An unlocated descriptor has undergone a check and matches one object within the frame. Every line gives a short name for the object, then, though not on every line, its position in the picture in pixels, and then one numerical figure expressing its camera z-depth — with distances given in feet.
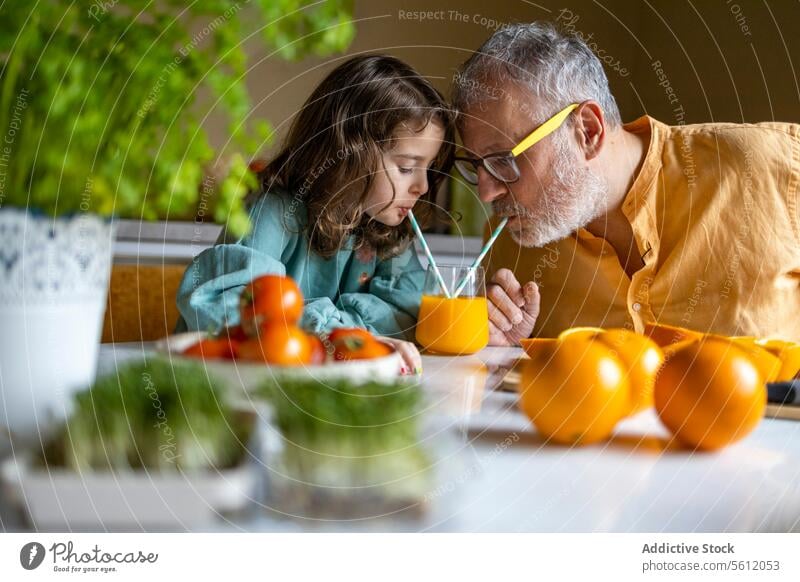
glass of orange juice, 2.22
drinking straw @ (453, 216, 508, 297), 2.24
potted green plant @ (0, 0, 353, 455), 0.93
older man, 2.68
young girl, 2.51
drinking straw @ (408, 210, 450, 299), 2.22
